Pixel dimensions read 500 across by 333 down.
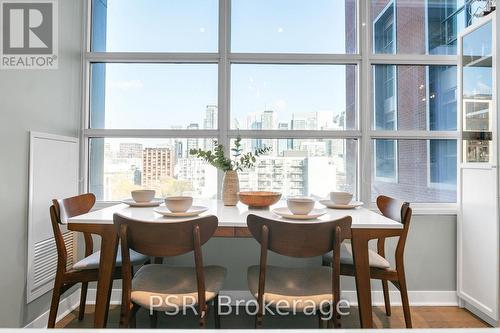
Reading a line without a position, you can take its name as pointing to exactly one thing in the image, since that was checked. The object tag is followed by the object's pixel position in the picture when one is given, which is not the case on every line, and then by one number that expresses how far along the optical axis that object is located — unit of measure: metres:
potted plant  2.15
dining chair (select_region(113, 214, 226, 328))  1.39
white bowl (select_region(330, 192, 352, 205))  2.06
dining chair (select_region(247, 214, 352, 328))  1.38
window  2.69
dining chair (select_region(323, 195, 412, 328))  1.84
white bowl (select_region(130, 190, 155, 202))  2.07
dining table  1.57
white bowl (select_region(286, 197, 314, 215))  1.67
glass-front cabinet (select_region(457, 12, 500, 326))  2.14
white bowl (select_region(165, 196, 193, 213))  1.74
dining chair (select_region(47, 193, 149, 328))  1.79
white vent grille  2.04
